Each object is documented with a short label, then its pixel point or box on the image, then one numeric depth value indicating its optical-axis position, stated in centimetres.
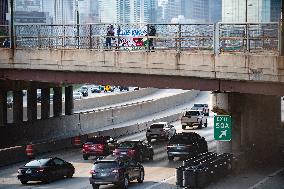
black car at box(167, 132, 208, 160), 4244
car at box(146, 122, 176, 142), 5653
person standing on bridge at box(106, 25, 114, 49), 3791
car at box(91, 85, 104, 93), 12281
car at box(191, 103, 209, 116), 7667
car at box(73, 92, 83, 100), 10114
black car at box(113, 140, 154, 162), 4091
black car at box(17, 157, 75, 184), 3372
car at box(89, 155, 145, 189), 3148
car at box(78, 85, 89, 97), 11308
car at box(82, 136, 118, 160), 4366
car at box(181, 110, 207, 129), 6631
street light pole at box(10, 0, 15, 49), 4074
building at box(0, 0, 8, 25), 6404
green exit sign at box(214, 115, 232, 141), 3431
